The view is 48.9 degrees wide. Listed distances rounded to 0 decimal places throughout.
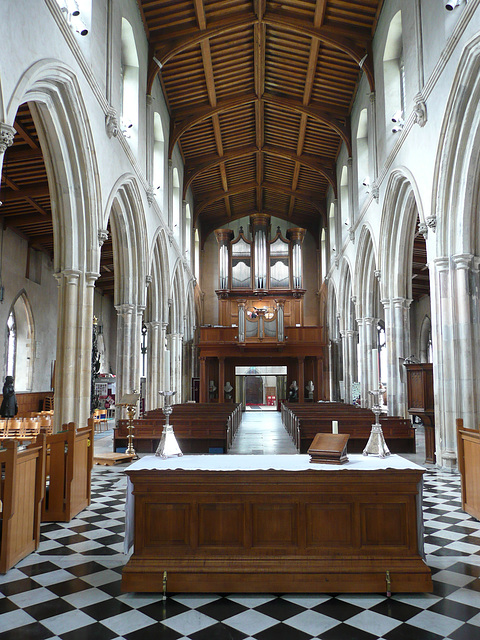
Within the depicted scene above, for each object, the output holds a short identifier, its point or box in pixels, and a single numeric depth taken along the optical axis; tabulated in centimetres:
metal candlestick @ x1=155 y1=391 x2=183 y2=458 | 411
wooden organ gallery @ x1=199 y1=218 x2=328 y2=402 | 2084
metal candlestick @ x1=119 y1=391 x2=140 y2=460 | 907
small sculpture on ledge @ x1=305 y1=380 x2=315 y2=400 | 2116
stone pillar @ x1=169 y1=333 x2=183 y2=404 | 1888
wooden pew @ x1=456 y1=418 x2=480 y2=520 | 525
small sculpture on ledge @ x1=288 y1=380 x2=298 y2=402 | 2144
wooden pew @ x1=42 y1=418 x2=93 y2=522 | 534
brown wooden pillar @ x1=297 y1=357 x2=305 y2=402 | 2033
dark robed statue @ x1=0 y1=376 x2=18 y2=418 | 1219
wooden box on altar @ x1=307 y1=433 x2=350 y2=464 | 377
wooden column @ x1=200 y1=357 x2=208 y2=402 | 2062
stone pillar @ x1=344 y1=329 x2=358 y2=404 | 1859
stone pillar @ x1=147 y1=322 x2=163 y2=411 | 1591
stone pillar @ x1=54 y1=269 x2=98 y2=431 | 815
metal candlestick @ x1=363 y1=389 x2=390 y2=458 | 417
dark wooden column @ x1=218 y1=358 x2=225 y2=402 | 2070
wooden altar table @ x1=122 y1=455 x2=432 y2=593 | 347
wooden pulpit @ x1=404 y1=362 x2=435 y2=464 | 881
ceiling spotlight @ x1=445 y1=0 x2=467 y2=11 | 700
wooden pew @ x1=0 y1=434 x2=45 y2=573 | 390
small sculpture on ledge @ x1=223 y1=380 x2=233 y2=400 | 2145
